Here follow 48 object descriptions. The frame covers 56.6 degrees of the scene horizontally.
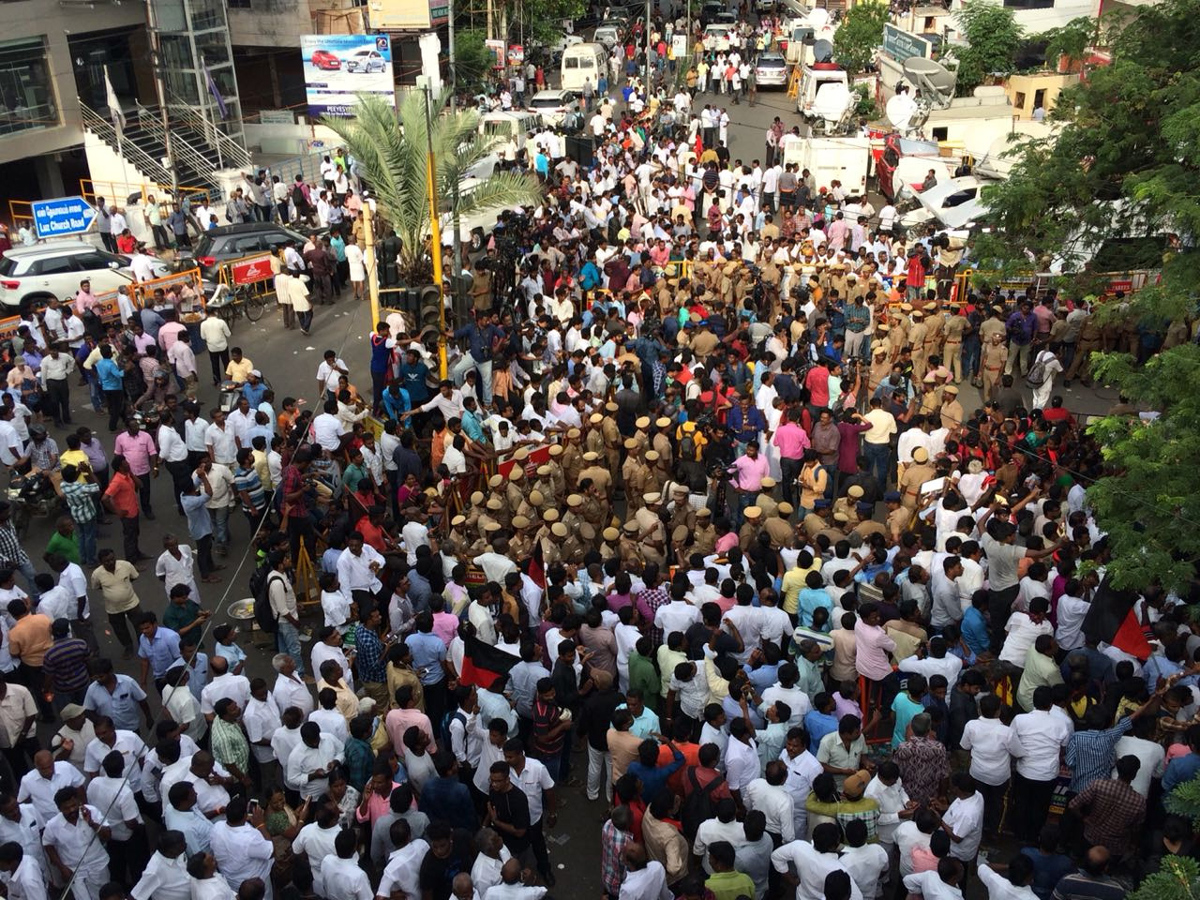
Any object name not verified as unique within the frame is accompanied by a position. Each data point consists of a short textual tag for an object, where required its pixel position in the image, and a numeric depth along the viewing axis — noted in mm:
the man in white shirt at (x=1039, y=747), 7652
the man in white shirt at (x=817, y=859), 6469
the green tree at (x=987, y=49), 33625
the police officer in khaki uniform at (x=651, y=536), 10484
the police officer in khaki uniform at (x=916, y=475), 11336
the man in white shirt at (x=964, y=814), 7012
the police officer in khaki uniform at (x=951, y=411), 12662
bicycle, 19672
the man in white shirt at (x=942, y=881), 6242
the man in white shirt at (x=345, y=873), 6531
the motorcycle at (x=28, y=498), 12938
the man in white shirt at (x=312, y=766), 7535
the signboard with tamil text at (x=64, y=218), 22141
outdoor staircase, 29312
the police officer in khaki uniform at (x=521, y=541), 10391
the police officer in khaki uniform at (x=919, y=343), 15172
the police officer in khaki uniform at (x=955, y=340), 15375
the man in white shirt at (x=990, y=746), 7648
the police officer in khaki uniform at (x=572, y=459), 12234
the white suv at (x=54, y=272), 19781
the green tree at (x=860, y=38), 38094
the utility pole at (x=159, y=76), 29531
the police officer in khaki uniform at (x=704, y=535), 10531
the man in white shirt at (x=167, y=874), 6582
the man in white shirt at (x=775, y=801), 7008
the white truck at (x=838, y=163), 25609
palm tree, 18250
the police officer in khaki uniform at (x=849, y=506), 10469
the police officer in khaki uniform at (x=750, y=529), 10422
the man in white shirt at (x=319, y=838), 6781
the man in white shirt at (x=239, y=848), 6801
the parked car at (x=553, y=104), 33375
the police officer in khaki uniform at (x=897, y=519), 10883
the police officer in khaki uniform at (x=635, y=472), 11984
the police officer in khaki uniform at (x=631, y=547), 9906
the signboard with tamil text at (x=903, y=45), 31688
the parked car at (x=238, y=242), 21500
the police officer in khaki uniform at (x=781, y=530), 10422
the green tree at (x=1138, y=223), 7809
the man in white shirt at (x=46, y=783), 7281
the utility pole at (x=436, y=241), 14758
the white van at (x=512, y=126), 28266
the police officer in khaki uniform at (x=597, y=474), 11672
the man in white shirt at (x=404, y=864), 6748
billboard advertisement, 32344
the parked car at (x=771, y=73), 39406
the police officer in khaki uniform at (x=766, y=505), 10719
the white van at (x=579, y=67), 38969
